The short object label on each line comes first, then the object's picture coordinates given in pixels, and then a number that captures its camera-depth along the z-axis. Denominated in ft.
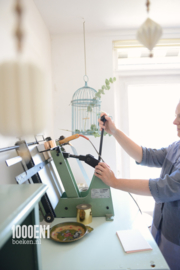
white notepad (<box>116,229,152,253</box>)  2.20
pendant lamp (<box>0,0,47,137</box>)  1.36
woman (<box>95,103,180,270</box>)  2.73
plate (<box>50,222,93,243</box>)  2.42
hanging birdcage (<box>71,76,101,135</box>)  6.02
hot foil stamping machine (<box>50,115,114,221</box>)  3.07
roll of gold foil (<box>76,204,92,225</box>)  2.82
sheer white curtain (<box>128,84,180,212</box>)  6.97
